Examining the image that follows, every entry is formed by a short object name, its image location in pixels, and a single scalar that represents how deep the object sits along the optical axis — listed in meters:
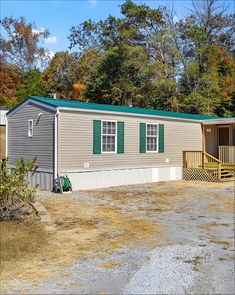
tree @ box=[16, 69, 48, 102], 22.21
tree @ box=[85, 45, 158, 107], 18.39
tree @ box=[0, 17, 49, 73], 26.55
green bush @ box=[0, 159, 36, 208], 5.05
